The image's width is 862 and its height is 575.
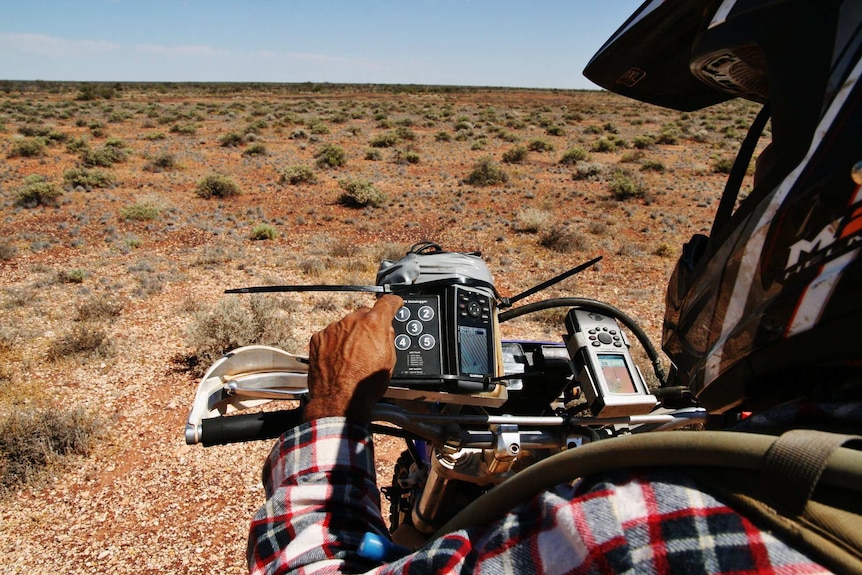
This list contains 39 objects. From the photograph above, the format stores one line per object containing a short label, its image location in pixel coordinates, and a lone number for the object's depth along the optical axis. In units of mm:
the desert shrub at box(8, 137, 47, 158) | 15891
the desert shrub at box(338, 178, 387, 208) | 11492
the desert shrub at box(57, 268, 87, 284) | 6898
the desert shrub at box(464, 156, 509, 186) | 13758
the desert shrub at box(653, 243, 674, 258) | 8914
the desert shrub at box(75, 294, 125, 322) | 5859
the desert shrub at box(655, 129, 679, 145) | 20886
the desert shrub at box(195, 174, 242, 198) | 11977
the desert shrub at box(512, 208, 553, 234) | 9953
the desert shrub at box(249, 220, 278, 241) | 9133
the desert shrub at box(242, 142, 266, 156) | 17156
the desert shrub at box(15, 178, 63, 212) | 10617
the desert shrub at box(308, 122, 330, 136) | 22203
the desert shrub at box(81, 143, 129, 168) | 14750
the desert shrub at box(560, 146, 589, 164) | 16812
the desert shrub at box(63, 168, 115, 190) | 12289
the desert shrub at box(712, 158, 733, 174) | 15495
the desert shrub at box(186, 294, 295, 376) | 5191
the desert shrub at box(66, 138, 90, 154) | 16723
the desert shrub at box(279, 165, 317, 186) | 13453
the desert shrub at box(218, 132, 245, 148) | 18953
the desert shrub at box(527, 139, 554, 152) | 19234
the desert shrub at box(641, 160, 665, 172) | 15611
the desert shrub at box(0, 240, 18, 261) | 7661
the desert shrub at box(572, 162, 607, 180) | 14633
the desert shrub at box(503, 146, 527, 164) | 16922
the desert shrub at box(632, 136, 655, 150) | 19766
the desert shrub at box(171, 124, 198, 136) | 21853
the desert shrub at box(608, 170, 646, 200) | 12383
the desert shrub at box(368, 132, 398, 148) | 19312
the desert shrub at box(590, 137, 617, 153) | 19250
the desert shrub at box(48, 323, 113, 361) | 5094
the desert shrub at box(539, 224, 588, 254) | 8945
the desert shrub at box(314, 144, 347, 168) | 15557
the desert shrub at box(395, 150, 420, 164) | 16586
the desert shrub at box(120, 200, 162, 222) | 9953
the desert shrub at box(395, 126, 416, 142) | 20881
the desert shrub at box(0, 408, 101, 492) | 3682
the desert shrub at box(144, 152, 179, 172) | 14877
